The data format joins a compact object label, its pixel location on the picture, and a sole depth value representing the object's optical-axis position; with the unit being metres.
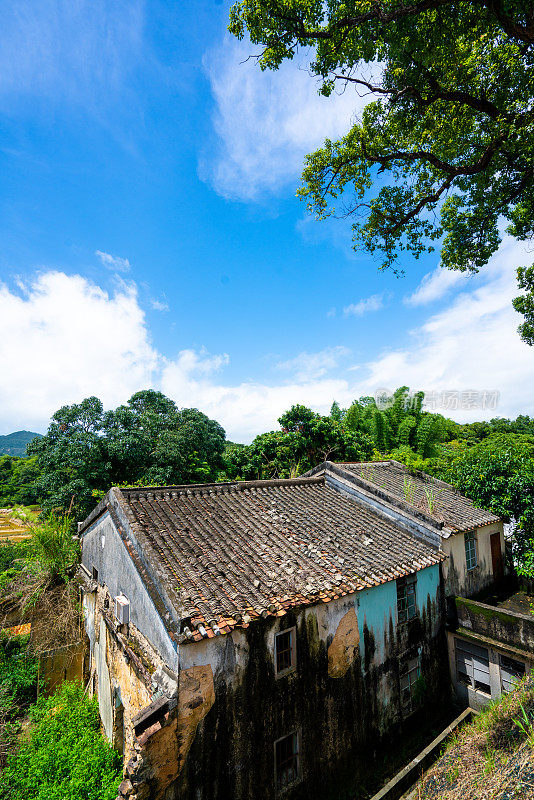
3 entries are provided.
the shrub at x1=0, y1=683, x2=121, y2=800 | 8.59
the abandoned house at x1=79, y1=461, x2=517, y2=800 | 6.01
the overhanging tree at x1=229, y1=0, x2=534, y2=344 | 6.80
